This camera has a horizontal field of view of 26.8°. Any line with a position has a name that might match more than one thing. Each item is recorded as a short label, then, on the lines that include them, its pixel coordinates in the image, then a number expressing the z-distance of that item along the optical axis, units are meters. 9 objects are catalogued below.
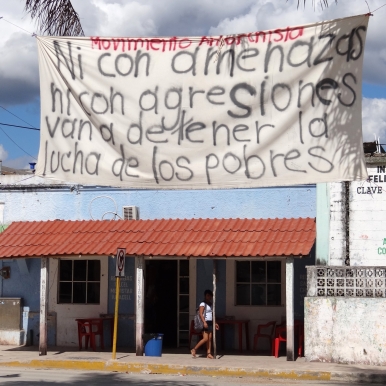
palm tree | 8.88
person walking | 16.59
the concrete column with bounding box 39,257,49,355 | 17.12
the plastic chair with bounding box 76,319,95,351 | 18.80
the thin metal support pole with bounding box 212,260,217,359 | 16.42
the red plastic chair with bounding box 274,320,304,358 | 16.84
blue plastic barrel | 16.97
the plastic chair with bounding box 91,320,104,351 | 18.90
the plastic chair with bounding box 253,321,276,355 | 18.19
